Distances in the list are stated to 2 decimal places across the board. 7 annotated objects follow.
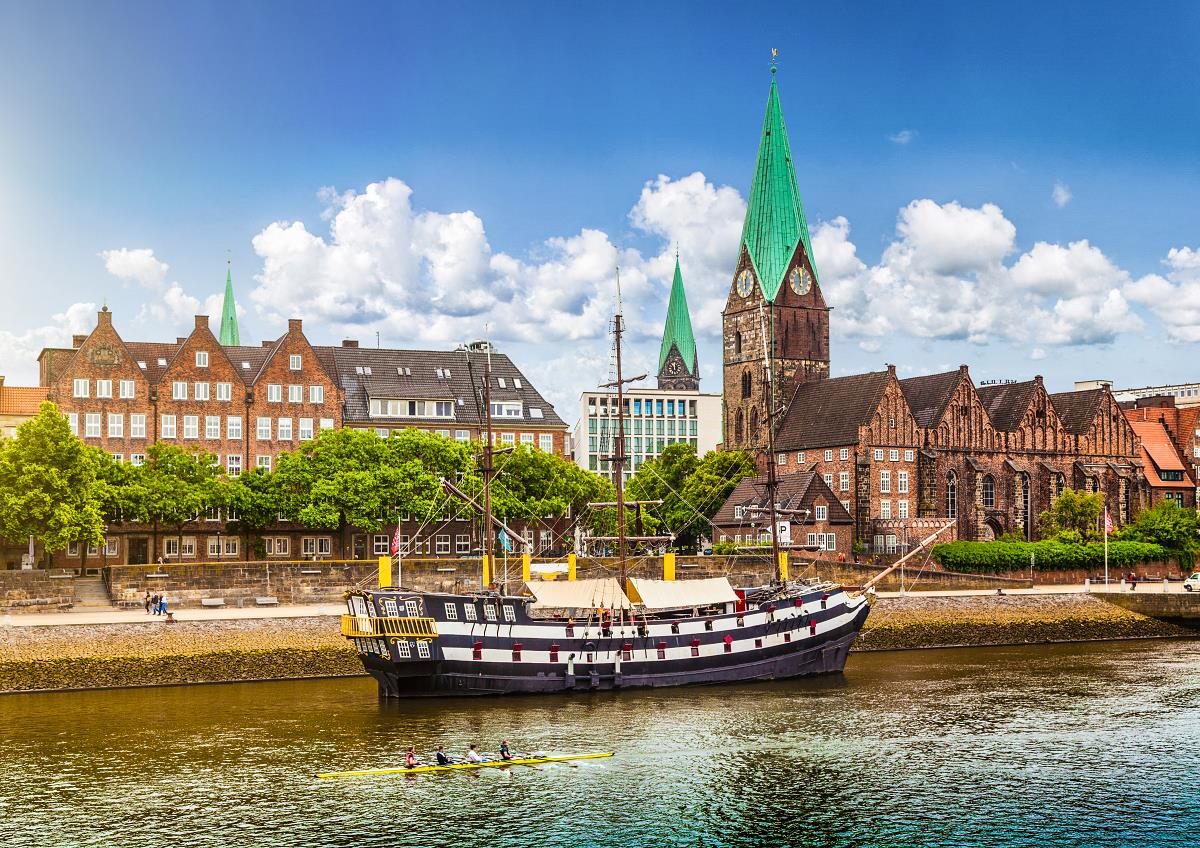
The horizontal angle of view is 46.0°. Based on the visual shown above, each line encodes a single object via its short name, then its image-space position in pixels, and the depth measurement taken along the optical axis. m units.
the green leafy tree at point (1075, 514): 119.25
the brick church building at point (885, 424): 119.38
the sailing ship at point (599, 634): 59.28
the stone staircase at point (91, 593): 76.19
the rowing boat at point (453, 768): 43.94
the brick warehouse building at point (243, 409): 98.94
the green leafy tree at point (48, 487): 78.12
